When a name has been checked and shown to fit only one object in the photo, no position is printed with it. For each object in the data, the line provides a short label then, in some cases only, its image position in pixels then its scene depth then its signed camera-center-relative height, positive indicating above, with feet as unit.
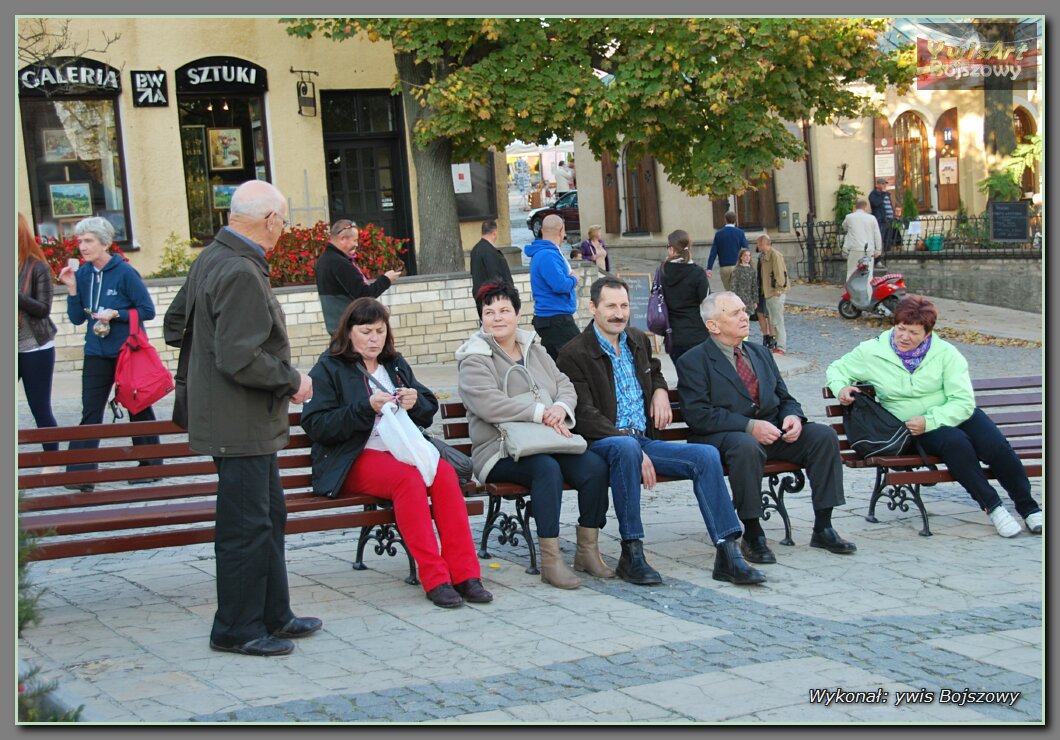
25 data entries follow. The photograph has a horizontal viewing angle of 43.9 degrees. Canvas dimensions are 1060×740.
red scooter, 64.90 -4.44
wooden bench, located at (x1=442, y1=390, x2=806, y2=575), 22.24 -4.83
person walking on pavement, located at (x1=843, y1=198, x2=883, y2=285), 68.18 -1.87
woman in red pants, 20.43 -3.48
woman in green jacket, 24.47 -3.85
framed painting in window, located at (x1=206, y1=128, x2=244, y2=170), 62.69 +4.55
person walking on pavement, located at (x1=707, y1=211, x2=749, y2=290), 62.49 -1.55
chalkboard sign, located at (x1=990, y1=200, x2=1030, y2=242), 70.95 -1.44
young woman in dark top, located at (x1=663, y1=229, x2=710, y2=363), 41.96 -2.51
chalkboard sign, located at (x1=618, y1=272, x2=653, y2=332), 57.62 -3.44
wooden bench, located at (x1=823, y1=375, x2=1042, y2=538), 24.56 -4.88
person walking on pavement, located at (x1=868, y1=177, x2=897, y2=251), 82.02 -0.25
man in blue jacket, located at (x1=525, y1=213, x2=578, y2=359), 38.14 -2.04
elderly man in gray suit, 23.29 -3.65
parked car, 124.26 +1.02
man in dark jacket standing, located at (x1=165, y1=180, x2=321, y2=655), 17.02 -1.98
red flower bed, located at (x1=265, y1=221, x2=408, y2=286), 54.19 -0.67
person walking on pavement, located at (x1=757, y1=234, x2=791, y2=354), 56.24 -3.39
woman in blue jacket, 29.40 -1.19
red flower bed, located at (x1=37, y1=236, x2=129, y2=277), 52.70 +0.10
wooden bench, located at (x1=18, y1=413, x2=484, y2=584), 19.57 -3.96
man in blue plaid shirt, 21.79 -3.70
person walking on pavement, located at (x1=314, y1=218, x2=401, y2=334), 34.60 -1.03
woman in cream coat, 21.62 -3.31
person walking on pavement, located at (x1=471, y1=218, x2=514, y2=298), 42.09 -1.18
